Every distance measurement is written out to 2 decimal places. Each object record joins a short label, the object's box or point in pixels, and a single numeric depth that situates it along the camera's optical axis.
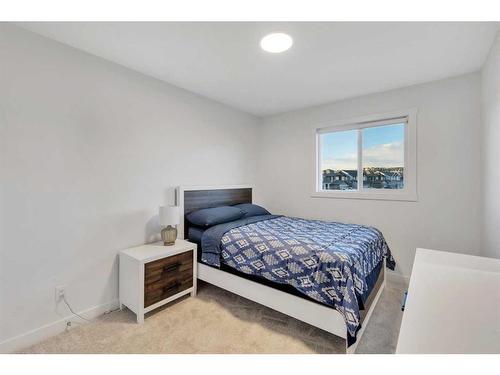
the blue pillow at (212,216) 2.54
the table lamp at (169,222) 2.28
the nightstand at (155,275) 1.96
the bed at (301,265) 1.60
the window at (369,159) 2.70
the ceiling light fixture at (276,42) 1.73
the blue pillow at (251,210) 3.08
